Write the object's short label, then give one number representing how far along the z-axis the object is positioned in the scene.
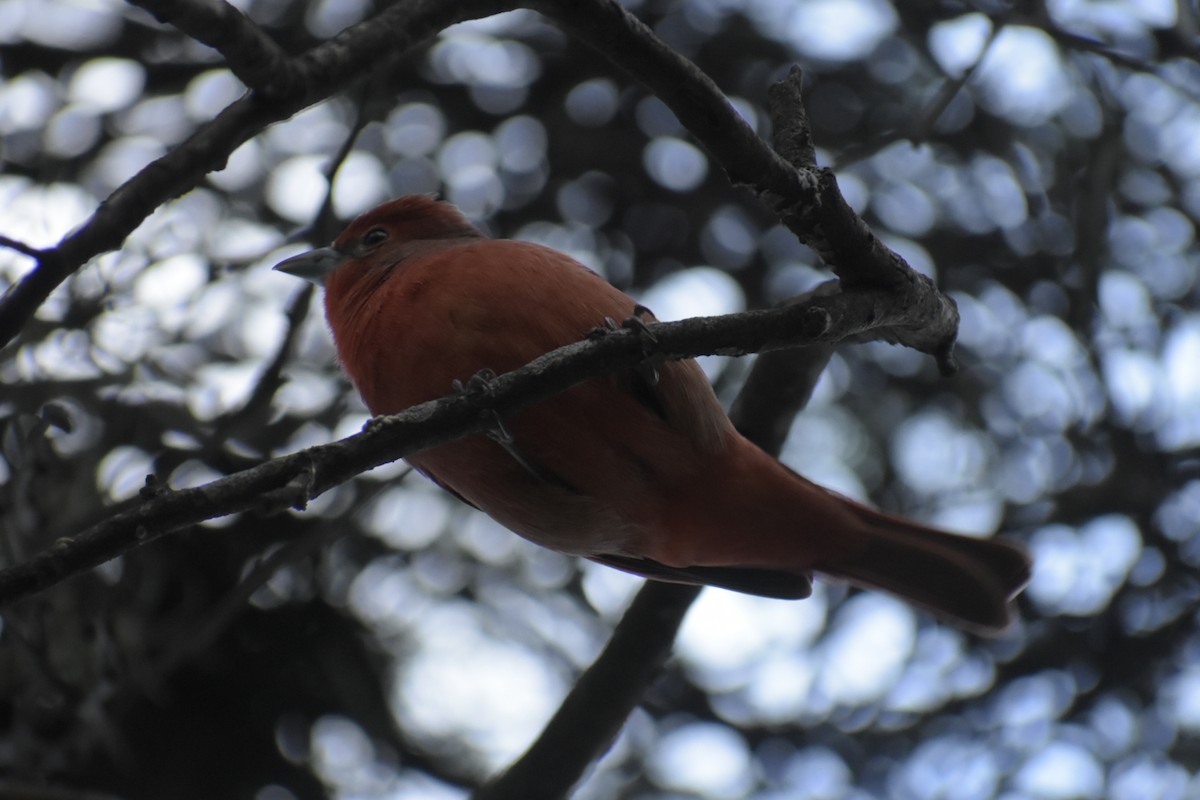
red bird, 6.70
